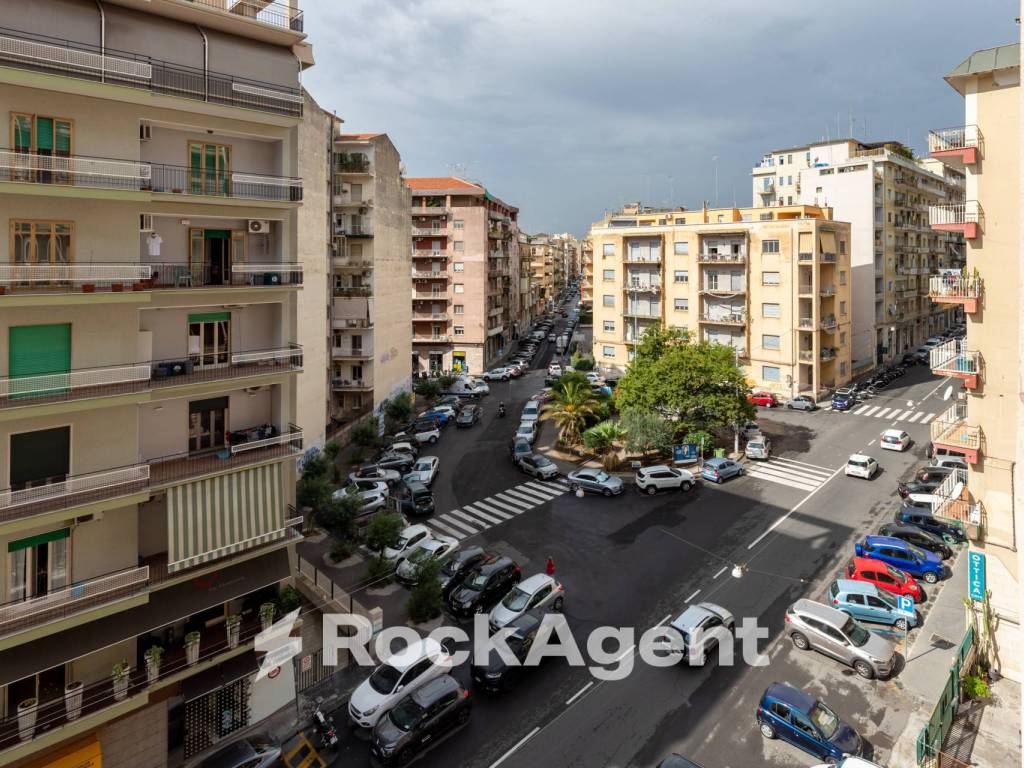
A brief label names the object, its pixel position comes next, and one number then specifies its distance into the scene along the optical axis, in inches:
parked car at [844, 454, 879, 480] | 1343.5
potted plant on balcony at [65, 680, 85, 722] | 544.4
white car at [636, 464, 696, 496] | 1314.0
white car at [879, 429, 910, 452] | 1517.0
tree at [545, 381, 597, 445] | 1643.7
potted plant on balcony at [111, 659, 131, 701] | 569.0
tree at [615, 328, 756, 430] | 1508.4
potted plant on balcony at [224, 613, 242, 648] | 652.7
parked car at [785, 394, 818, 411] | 1961.1
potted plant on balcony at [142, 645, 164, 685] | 590.6
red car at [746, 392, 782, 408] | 2048.5
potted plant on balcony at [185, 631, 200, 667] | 618.5
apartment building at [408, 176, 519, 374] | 2741.1
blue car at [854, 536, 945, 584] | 919.7
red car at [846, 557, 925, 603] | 866.4
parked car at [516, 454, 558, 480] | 1444.1
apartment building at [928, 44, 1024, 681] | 721.0
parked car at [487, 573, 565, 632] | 816.9
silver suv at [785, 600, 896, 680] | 704.4
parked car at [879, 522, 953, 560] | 982.4
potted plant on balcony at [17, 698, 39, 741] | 519.5
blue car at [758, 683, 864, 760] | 581.3
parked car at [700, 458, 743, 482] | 1366.9
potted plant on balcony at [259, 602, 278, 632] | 672.4
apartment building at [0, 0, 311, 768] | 560.4
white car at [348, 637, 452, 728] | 664.4
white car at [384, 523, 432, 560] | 1021.8
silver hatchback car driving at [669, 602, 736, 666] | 729.0
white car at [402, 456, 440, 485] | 1384.1
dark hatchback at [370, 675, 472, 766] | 606.9
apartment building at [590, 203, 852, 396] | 2034.9
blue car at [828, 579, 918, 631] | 803.4
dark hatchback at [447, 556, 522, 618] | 872.3
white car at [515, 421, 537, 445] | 1638.8
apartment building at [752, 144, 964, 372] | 2474.2
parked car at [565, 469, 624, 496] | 1312.7
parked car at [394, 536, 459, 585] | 916.0
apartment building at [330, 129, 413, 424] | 1788.9
